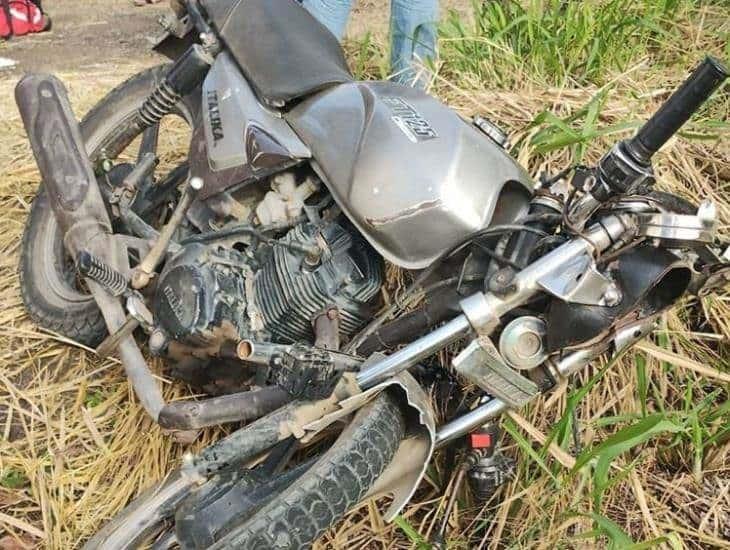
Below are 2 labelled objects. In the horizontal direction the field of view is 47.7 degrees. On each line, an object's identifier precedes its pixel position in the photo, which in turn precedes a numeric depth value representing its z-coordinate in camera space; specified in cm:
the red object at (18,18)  474
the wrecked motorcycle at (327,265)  150
